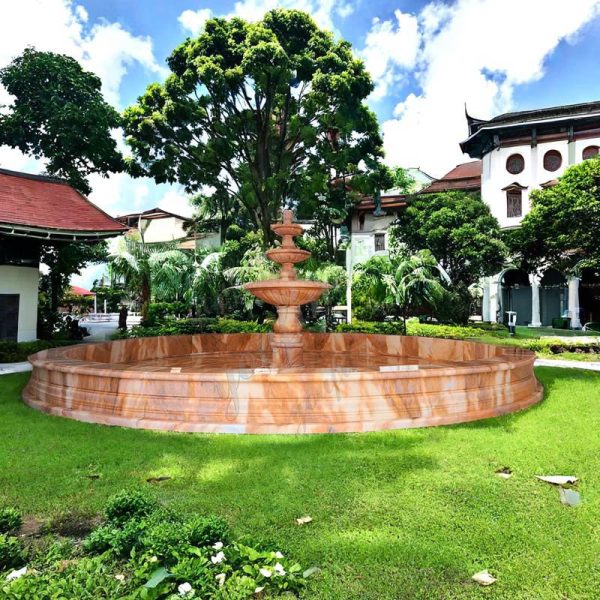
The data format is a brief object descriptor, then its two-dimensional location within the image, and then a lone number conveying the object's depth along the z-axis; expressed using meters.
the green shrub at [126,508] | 3.27
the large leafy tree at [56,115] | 20.44
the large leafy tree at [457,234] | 23.77
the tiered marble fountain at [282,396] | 5.67
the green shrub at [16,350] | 13.96
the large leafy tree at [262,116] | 20.12
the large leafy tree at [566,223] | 17.58
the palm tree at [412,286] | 19.19
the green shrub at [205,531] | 2.88
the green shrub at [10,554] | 2.79
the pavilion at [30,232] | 14.37
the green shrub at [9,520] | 3.17
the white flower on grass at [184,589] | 2.44
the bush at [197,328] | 18.03
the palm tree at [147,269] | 21.64
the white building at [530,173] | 28.55
